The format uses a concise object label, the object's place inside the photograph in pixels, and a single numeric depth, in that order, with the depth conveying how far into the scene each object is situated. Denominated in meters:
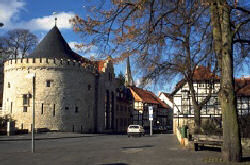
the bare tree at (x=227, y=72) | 9.80
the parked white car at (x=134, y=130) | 31.44
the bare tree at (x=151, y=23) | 10.59
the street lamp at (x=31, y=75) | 14.04
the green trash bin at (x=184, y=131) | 16.52
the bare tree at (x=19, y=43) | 44.34
